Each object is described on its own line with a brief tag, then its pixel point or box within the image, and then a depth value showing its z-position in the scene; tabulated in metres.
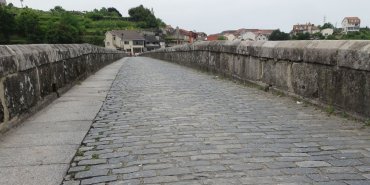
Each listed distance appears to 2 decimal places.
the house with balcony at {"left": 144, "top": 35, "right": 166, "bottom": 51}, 119.50
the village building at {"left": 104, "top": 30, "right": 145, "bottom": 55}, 112.62
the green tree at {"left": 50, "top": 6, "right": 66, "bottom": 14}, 176.12
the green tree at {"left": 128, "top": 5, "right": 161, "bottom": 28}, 166.25
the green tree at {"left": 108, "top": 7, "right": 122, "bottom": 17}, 187.75
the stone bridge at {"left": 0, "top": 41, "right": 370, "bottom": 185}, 3.02
